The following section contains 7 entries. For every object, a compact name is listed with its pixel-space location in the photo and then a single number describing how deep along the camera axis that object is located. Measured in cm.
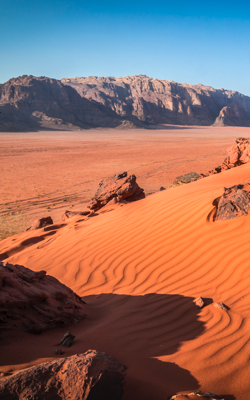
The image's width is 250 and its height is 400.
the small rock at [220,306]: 281
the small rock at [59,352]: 202
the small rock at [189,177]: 1208
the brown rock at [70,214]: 778
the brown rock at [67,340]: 220
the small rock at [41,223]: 756
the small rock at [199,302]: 291
